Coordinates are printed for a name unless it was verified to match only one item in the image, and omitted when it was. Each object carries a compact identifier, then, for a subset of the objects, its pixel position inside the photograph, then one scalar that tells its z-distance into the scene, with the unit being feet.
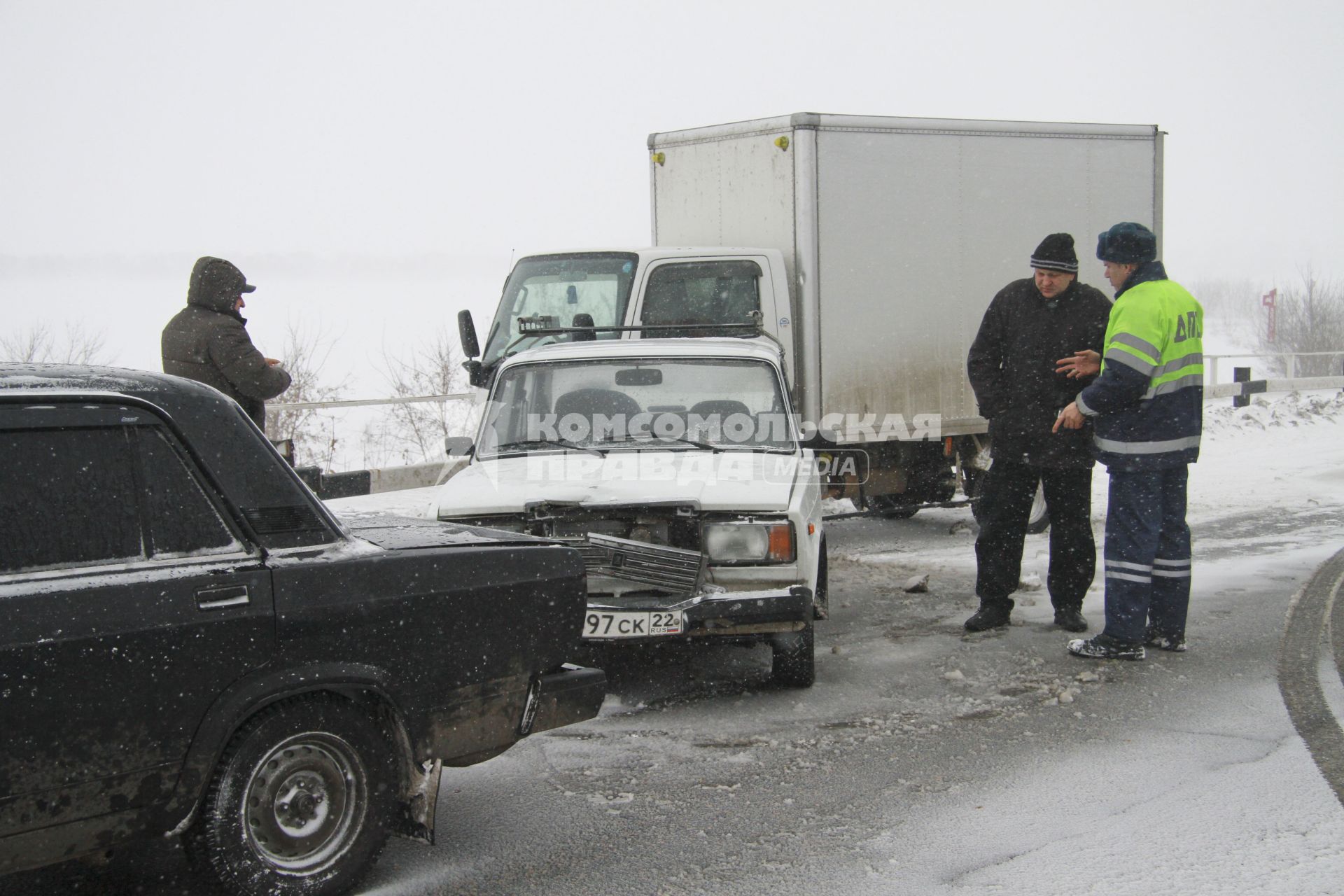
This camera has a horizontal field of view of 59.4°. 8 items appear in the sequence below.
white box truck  30.14
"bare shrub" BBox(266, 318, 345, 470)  48.65
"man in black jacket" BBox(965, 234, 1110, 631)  20.95
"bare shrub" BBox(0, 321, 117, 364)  55.36
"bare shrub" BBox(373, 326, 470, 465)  54.34
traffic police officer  19.10
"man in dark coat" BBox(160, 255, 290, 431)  20.62
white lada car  16.87
